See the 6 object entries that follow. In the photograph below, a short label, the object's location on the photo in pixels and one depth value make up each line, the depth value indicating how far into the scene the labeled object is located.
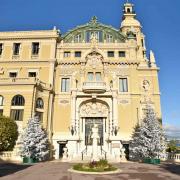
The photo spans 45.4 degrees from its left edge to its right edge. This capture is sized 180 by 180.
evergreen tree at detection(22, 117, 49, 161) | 27.15
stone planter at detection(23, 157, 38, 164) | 26.72
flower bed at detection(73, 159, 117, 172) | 18.83
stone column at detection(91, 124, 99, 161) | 21.72
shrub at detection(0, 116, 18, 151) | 27.15
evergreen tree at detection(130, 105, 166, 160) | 28.08
